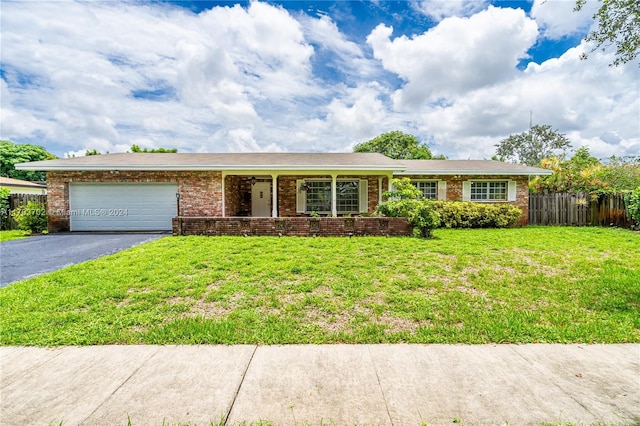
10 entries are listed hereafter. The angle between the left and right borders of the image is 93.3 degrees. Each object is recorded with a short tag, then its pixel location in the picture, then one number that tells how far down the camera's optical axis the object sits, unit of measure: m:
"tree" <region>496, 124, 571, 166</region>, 39.72
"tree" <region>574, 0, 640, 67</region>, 4.93
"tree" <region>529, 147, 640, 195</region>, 16.61
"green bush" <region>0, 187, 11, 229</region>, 13.64
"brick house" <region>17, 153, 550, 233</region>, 12.42
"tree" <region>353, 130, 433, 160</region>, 32.66
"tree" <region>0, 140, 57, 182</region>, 34.05
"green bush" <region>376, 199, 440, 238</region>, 10.42
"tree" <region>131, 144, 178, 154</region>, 28.72
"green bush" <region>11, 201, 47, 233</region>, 11.89
